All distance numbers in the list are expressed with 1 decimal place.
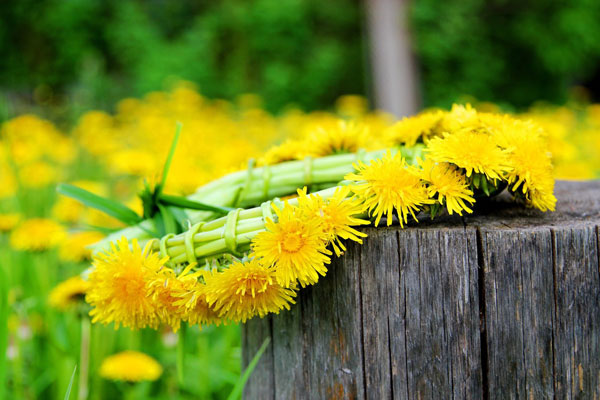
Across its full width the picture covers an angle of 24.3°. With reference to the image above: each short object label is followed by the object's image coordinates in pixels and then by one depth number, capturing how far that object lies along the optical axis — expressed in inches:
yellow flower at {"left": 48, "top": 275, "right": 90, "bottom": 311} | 34.8
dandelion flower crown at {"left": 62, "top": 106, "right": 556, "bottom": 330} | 27.5
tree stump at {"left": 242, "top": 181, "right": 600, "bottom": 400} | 28.2
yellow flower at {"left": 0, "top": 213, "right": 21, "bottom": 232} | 41.6
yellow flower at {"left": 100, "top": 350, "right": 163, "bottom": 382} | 33.9
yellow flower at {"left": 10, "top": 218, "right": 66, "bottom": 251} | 38.9
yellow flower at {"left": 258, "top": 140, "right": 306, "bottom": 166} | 31.8
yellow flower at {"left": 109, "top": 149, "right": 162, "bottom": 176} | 49.7
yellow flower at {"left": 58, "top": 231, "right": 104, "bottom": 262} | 36.8
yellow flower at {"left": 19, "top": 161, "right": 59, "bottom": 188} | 59.1
